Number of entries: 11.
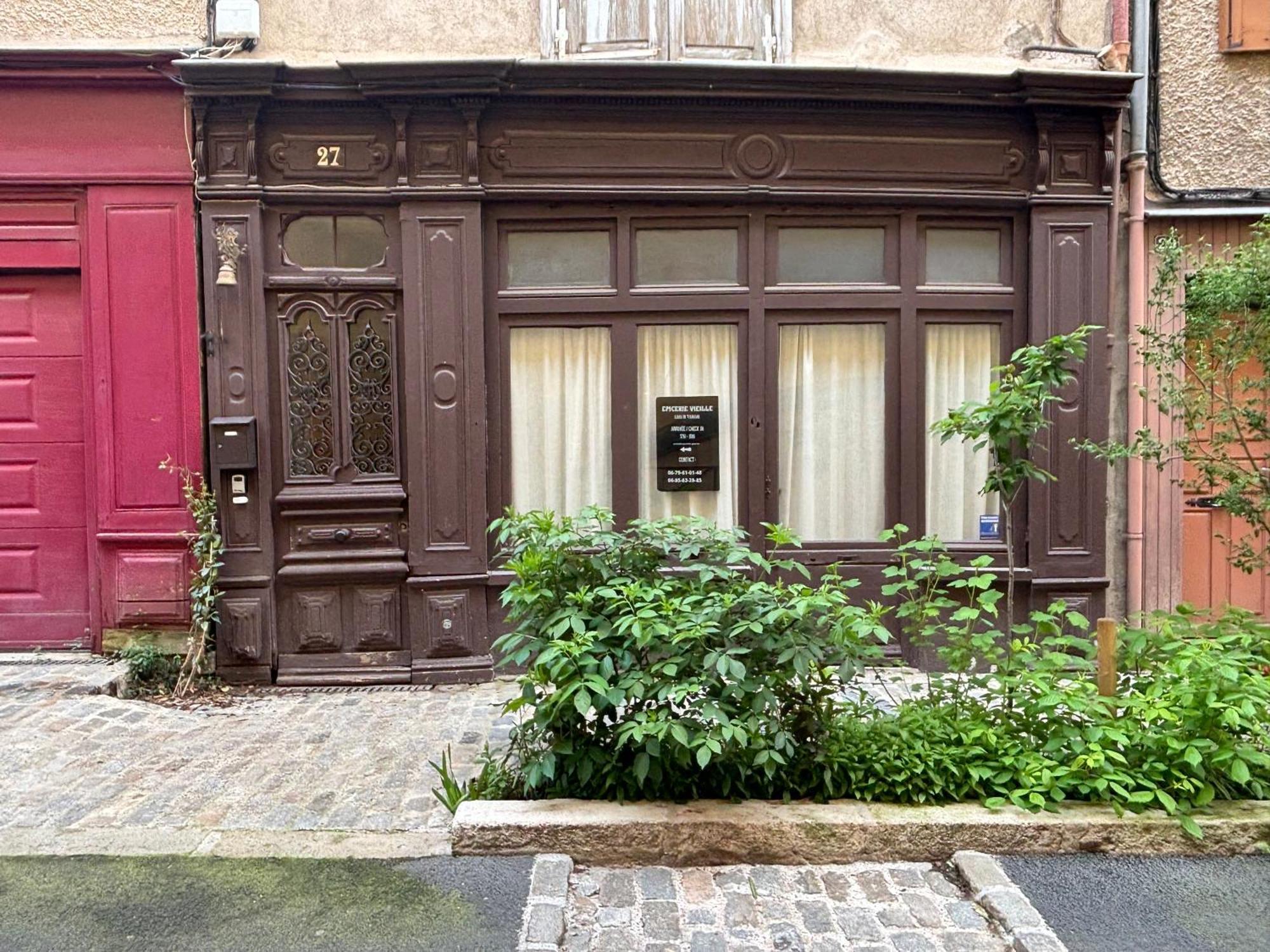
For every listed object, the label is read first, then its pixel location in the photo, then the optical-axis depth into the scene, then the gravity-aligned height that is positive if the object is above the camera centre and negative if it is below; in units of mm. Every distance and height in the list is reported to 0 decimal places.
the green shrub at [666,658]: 3590 -858
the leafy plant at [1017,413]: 3965 +169
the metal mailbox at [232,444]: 6035 +79
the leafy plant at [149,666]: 5918 -1430
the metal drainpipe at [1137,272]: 6504 +1312
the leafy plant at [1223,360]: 4609 +481
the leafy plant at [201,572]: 5992 -804
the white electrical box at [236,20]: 6051 +2989
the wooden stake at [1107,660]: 4027 -968
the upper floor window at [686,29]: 6359 +3066
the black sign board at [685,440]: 6520 +89
